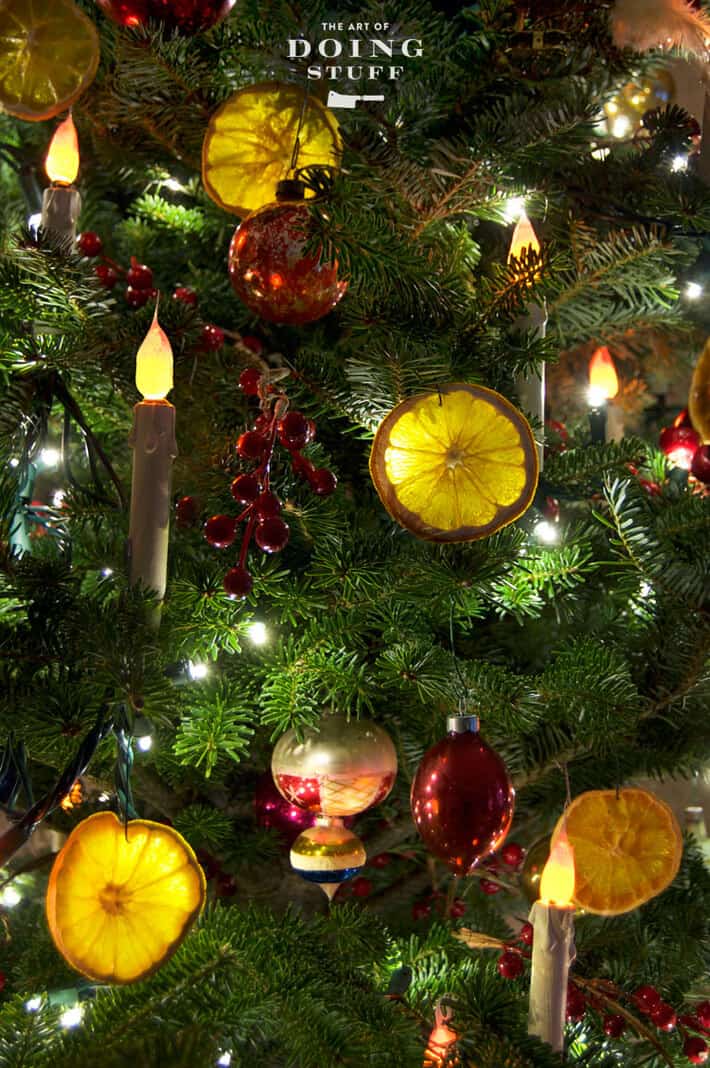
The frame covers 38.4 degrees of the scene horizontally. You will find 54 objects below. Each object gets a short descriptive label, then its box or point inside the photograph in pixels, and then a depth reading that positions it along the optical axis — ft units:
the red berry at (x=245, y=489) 2.03
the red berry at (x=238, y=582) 2.00
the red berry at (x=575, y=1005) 2.50
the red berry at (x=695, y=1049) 2.64
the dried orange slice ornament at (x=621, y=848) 2.33
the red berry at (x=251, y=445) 2.02
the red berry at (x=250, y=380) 2.19
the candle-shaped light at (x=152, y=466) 2.03
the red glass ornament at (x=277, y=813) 2.80
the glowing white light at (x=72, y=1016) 2.53
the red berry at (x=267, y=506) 2.02
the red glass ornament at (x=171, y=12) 2.19
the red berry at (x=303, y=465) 2.11
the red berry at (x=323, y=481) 2.12
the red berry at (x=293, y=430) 2.05
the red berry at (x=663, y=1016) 2.51
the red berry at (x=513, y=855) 3.00
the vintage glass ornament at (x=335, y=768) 2.31
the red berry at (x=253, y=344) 2.69
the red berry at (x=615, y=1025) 2.52
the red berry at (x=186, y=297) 2.52
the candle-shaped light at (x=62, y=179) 2.39
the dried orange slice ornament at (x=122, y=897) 1.98
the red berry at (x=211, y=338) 2.43
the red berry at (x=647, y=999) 2.52
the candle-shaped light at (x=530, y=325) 2.27
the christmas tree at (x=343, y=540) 2.02
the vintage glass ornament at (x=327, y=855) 2.36
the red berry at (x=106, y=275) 2.55
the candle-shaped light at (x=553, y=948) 2.06
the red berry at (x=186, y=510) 2.26
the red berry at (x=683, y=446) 2.99
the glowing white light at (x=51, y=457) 3.41
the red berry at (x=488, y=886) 3.14
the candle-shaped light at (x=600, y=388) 3.10
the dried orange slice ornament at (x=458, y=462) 2.03
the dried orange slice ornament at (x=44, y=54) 2.24
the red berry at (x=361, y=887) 3.16
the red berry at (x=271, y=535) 1.99
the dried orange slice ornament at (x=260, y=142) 2.30
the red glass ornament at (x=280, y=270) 2.07
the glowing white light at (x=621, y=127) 3.87
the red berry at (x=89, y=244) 2.56
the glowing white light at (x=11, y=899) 3.43
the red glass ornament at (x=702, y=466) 2.50
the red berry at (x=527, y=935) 2.63
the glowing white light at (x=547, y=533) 2.55
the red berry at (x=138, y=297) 2.52
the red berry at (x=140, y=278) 2.52
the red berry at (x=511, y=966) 2.47
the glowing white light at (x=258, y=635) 2.38
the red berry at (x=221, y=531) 1.99
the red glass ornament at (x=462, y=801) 2.08
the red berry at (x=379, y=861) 3.21
